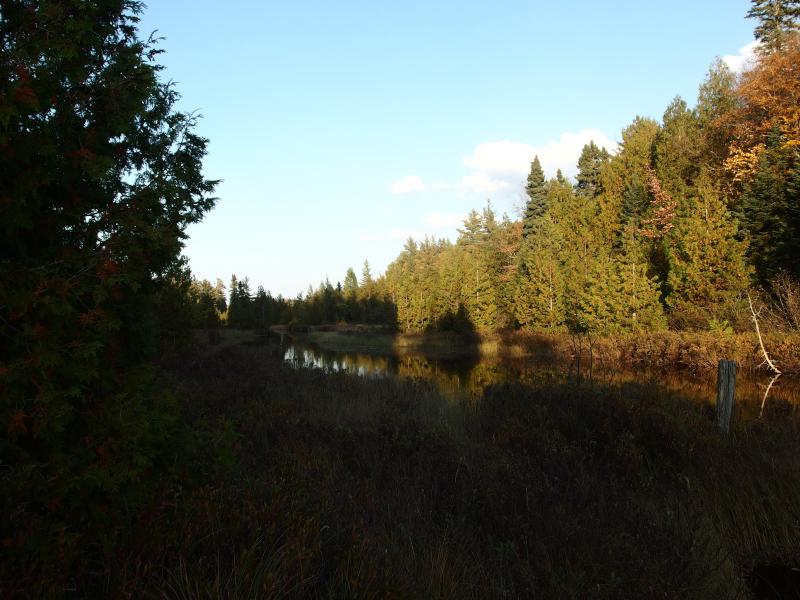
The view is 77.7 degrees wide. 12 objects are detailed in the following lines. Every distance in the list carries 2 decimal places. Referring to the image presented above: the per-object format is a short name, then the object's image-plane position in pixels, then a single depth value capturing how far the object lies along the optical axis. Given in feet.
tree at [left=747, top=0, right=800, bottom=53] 111.86
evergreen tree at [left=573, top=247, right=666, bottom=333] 90.58
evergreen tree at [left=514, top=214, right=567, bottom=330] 122.30
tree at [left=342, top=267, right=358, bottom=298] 353.63
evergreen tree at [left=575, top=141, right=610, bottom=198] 193.36
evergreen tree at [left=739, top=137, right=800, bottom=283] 83.66
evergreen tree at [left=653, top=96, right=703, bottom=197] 134.82
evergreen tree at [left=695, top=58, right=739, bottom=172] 121.39
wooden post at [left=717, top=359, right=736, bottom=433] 26.18
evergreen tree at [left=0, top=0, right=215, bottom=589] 8.20
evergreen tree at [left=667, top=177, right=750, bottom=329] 78.79
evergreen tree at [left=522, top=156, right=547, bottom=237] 175.42
